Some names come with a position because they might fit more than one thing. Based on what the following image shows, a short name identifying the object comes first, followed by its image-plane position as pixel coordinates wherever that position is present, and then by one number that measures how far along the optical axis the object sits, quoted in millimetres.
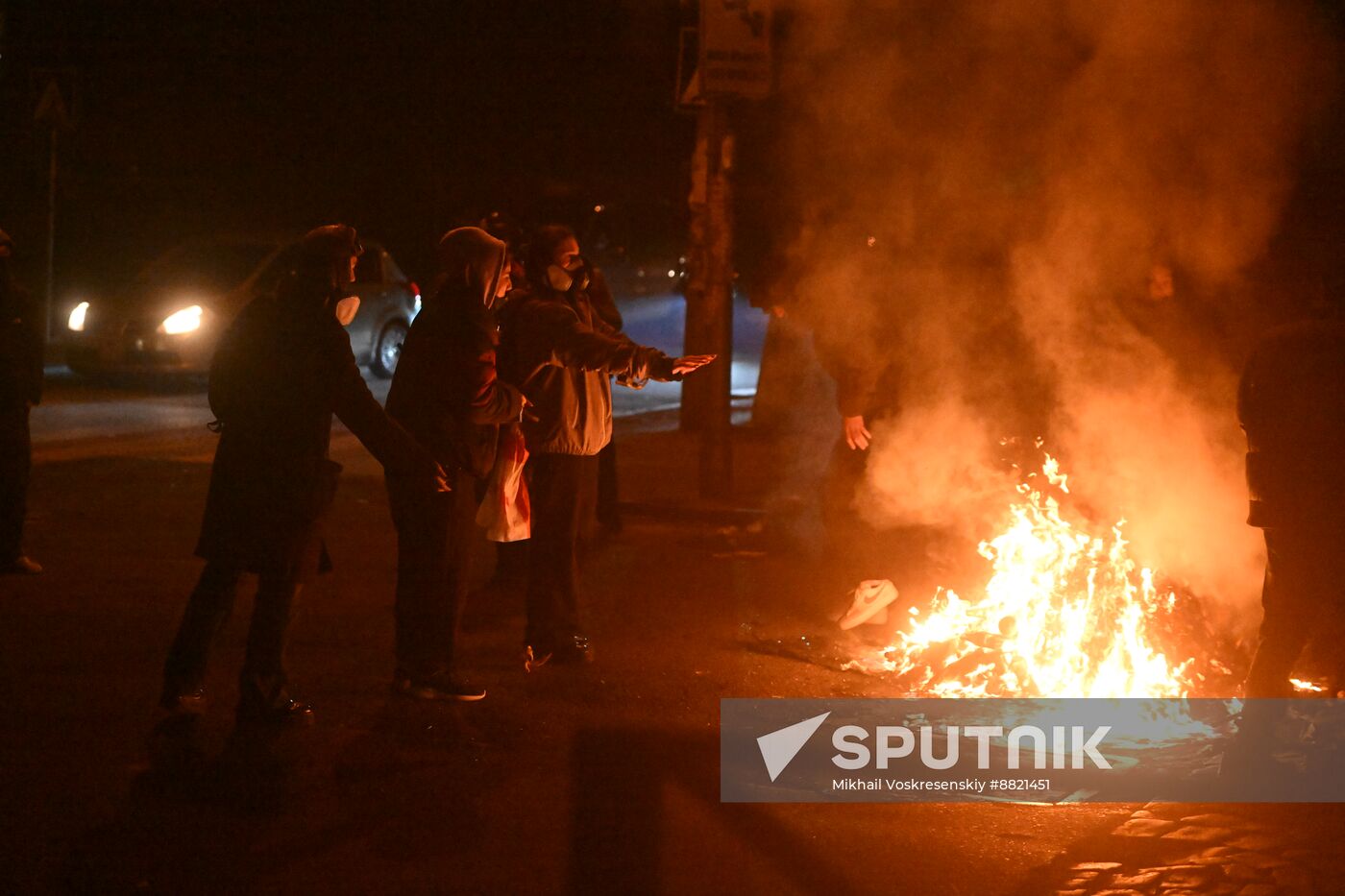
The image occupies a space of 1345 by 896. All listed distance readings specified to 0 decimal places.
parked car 15953
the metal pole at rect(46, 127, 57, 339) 19891
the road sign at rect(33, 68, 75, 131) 18359
